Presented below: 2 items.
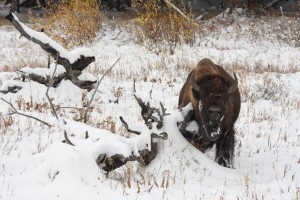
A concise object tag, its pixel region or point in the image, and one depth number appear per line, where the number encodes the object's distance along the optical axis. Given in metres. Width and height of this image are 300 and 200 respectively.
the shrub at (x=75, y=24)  29.36
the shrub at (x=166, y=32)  27.53
